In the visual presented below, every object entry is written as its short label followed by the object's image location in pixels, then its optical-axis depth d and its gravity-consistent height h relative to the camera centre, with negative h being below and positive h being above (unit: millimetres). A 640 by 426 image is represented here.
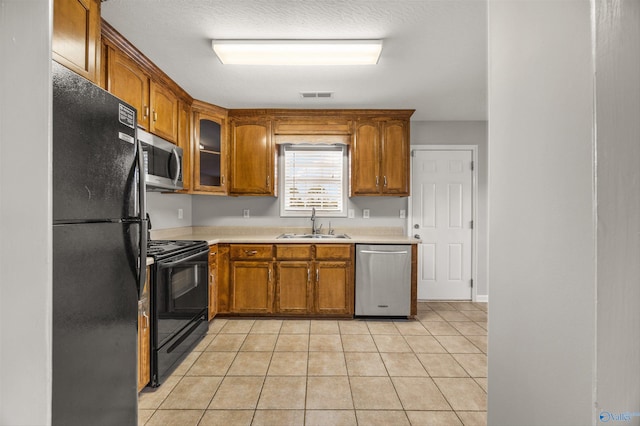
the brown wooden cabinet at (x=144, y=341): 2035 -826
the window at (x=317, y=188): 4145 +321
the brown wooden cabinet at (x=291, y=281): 3520 -743
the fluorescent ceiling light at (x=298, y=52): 2273 +1182
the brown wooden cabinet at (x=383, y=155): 3799 +687
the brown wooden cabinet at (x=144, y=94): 2232 +942
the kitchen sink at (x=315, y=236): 3805 -278
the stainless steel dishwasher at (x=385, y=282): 3500 -750
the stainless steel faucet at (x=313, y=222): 4059 -120
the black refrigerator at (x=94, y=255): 1053 -162
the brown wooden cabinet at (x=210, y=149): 3510 +718
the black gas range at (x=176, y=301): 2168 -684
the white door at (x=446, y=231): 4266 -232
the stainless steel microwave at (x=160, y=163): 2391 +400
